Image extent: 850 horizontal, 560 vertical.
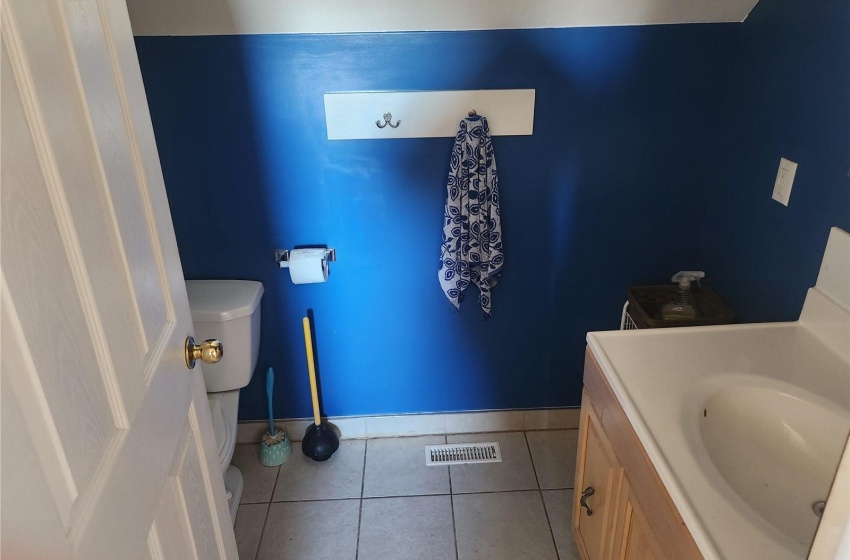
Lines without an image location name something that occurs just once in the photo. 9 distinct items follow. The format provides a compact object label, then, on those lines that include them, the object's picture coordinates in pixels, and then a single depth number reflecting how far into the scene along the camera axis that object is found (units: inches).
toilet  75.3
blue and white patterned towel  74.2
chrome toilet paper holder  80.0
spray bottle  74.0
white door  23.8
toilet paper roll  77.7
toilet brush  89.4
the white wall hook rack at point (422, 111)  73.4
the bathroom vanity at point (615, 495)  43.8
